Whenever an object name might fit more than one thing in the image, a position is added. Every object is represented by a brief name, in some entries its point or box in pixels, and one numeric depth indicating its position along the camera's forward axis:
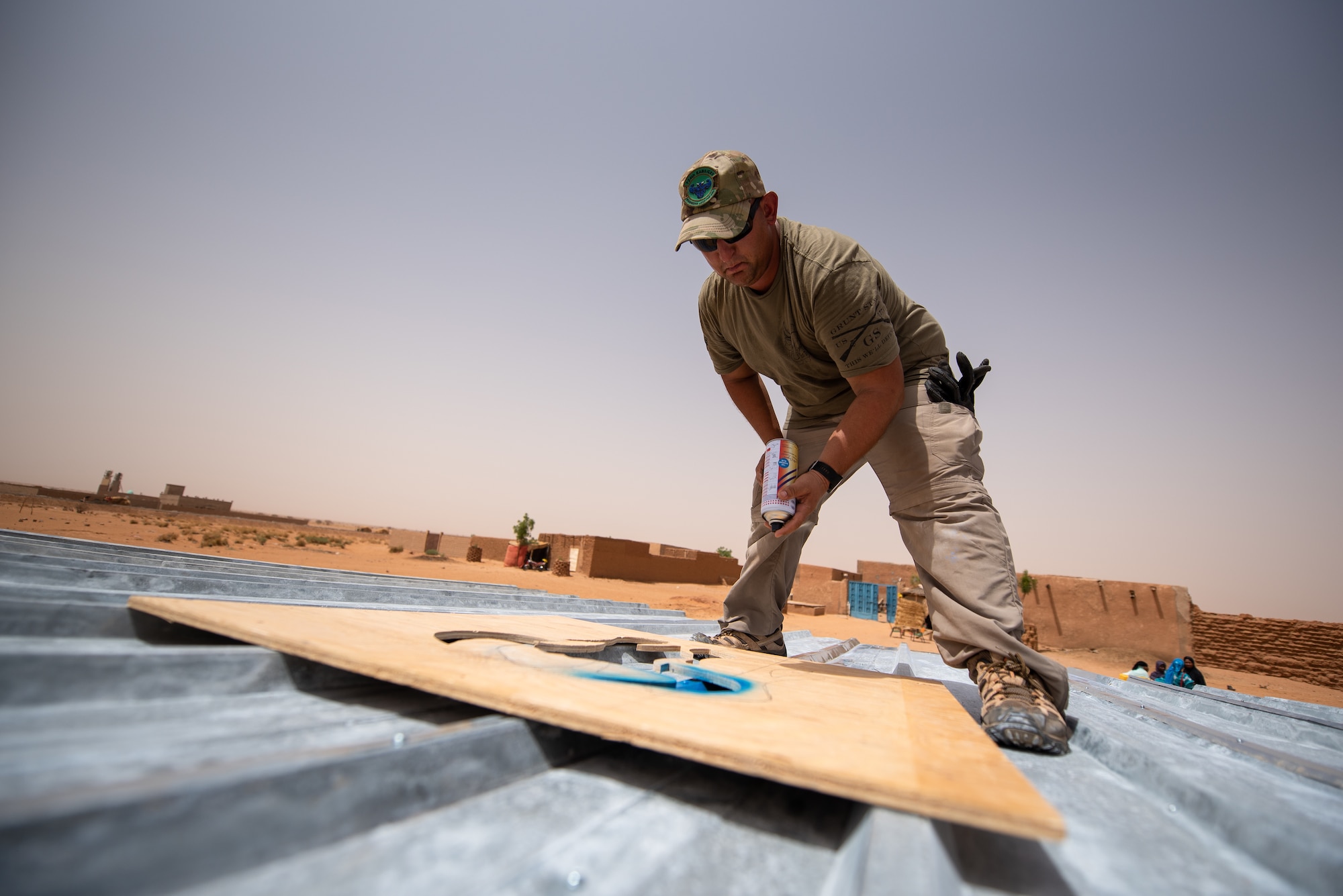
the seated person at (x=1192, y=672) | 8.27
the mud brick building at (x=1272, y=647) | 14.51
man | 1.72
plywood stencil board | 0.65
